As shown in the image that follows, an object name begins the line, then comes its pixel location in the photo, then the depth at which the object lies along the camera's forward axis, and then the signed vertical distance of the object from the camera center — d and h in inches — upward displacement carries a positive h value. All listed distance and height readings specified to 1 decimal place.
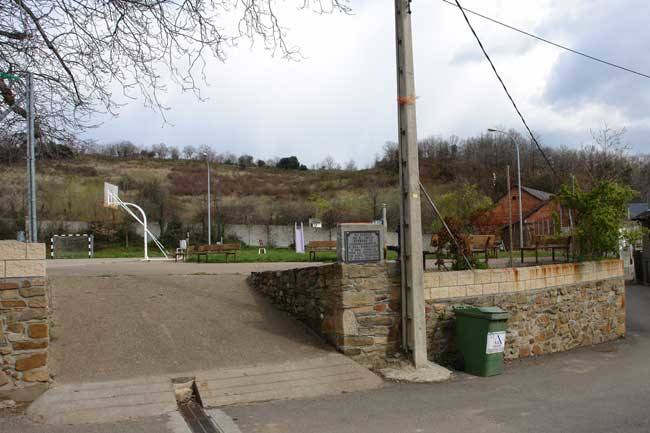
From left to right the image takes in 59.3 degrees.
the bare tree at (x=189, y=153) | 3732.8 +586.7
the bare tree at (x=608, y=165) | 946.1 +118.2
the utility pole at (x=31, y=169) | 282.7 +38.7
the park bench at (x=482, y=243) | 491.3 -6.7
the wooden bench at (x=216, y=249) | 803.4 -9.9
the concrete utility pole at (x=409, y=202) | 342.3 +21.5
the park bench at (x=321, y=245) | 864.3 -8.7
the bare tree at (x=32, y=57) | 323.6 +118.3
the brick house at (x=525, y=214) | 1021.8 +58.5
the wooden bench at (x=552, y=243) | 550.6 -9.7
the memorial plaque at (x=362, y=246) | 341.1 -4.9
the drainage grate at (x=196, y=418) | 229.8 -74.9
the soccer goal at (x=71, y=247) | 1224.8 -4.0
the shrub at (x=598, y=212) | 510.9 +18.5
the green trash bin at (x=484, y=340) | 343.9 -64.0
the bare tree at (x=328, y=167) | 3807.1 +487.0
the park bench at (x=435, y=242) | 412.5 -4.5
